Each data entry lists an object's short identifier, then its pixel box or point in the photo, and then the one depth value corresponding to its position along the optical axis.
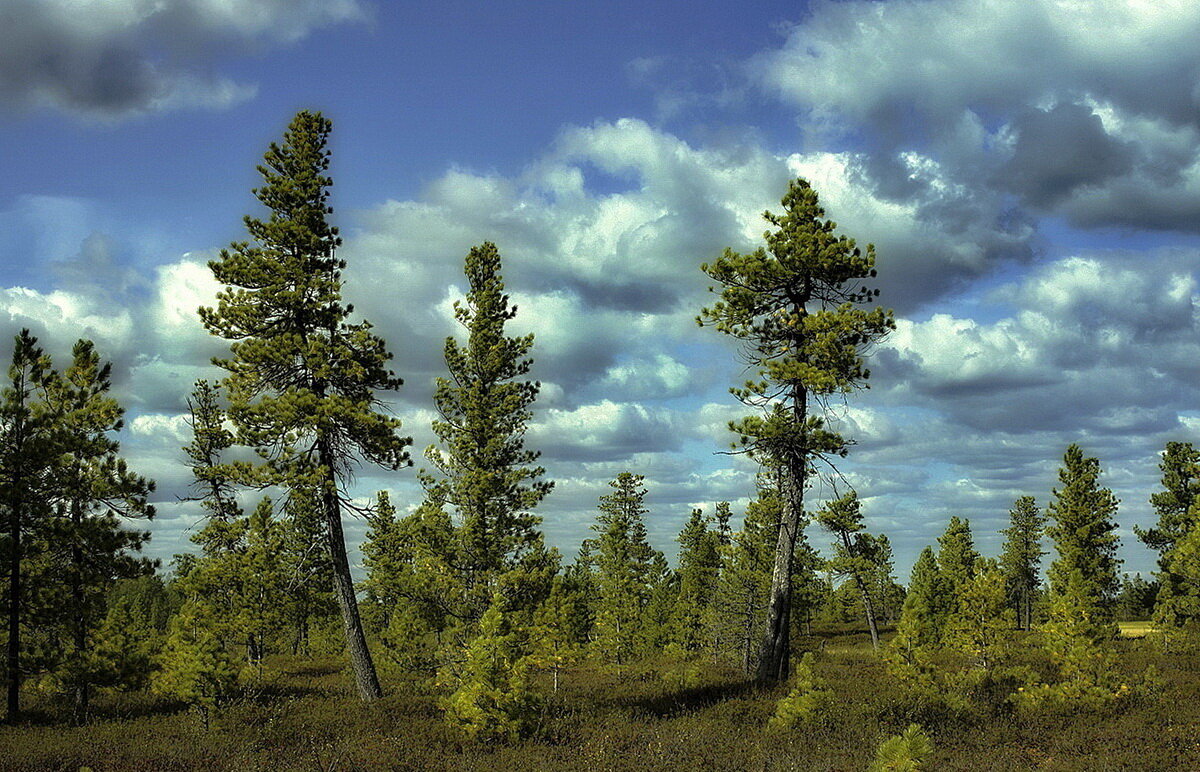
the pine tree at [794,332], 18.77
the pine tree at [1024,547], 69.00
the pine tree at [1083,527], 43.22
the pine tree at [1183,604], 31.81
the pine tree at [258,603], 30.52
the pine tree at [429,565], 25.03
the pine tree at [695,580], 49.62
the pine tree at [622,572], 40.66
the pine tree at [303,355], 19.23
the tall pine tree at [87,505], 19.81
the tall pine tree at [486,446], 25.33
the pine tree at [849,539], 39.22
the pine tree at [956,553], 57.00
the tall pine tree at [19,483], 18.95
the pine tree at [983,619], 23.96
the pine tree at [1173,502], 44.41
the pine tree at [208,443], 31.78
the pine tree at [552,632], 22.86
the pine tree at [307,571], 19.42
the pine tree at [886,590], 44.78
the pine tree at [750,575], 36.03
